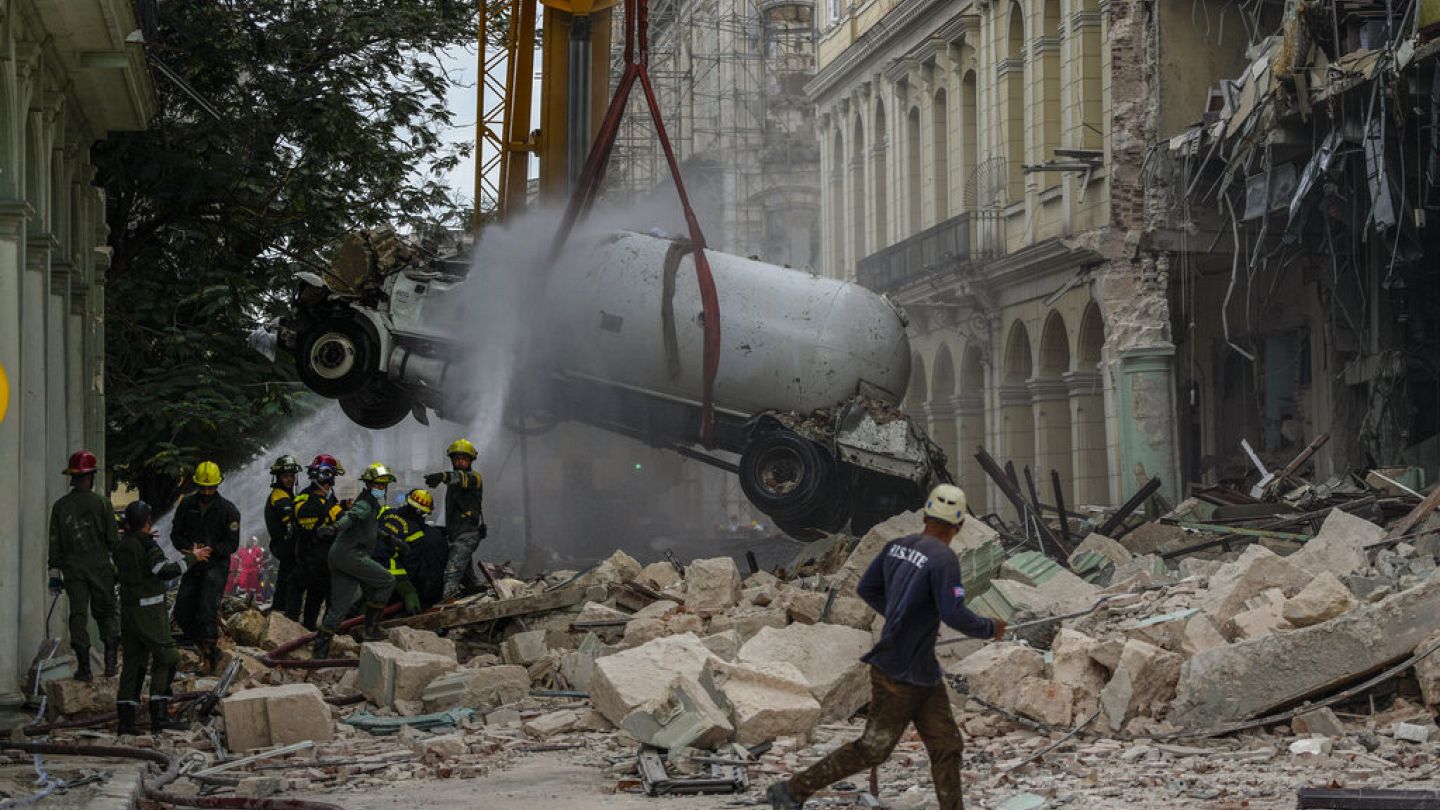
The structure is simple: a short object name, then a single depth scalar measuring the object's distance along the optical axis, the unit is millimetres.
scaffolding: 54406
